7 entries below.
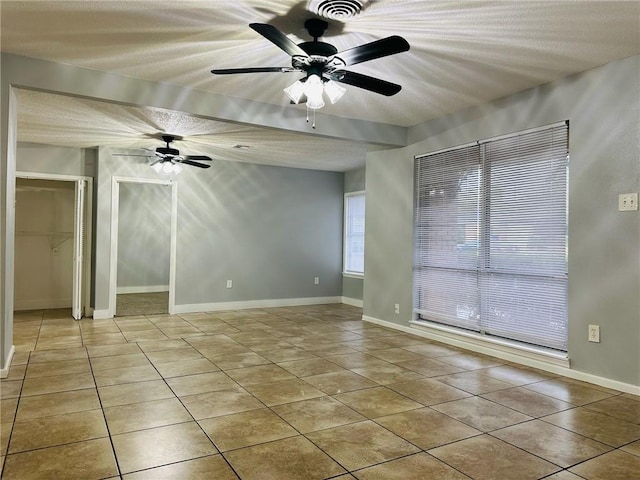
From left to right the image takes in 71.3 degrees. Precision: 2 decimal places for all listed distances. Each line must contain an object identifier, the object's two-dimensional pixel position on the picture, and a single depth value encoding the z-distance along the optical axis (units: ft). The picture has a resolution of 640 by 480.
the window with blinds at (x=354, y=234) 26.54
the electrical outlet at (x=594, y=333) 11.52
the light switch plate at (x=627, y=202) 10.87
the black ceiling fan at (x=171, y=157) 18.90
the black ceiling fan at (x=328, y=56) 8.04
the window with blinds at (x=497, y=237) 12.73
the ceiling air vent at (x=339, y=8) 8.39
